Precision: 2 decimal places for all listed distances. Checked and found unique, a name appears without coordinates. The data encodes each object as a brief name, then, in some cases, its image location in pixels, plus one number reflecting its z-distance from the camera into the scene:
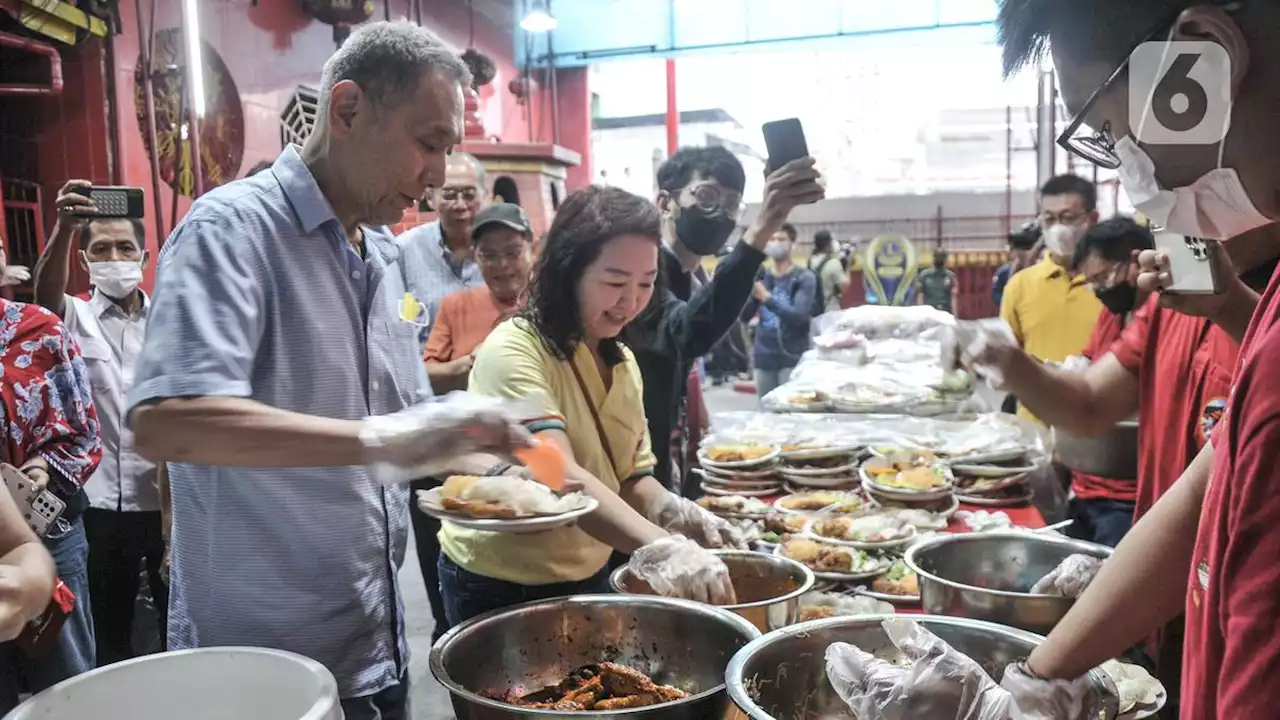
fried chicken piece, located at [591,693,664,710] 1.16
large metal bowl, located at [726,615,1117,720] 1.14
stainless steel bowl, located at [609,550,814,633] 1.44
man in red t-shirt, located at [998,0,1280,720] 0.61
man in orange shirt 3.31
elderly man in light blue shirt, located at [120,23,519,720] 1.27
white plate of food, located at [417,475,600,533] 1.59
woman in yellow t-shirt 1.76
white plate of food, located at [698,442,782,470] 3.00
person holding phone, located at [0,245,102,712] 2.38
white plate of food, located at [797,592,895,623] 1.74
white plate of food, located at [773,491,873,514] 2.59
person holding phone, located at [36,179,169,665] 3.06
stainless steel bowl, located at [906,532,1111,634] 1.68
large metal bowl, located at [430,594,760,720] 1.27
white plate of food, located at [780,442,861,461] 3.06
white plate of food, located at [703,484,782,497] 2.92
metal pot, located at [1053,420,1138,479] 2.55
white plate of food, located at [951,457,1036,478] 2.82
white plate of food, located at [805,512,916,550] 2.13
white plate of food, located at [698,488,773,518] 2.60
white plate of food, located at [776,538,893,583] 1.97
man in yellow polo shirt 3.85
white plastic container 1.00
